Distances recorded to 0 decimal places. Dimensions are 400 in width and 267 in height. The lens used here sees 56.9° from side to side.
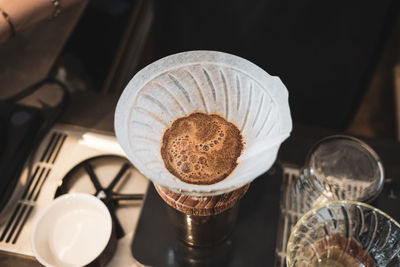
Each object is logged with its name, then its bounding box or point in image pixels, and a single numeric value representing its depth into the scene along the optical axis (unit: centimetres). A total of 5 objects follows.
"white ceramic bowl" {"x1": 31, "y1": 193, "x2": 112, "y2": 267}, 76
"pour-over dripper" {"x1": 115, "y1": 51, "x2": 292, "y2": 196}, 56
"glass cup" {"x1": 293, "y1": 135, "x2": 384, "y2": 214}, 83
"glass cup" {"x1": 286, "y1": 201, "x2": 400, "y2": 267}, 72
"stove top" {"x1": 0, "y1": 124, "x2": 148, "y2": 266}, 85
